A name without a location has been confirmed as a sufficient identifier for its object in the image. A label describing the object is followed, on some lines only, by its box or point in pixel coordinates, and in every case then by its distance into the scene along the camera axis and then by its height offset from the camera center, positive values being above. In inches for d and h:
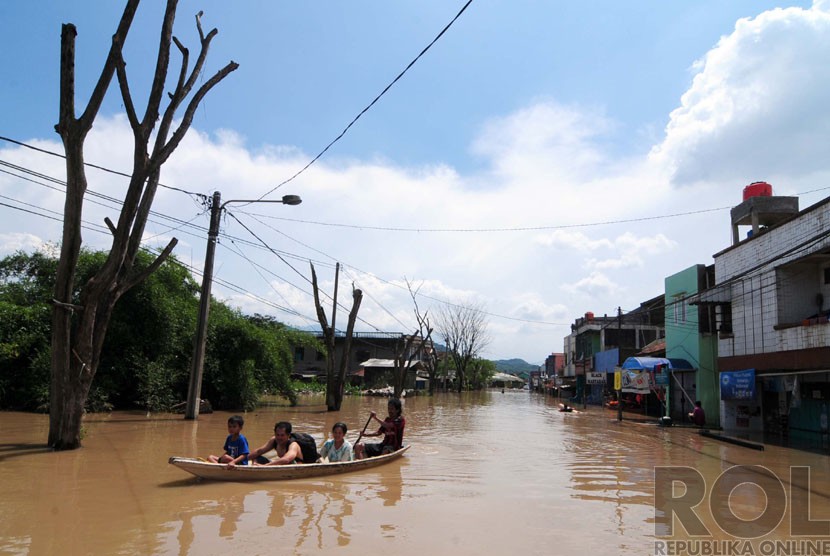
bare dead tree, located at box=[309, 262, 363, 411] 1031.6 -2.0
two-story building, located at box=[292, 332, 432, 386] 2308.1 +27.0
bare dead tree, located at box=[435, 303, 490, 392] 2536.9 +75.7
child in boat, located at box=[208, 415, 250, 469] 370.6 -56.2
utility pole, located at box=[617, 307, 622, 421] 1014.4 -58.9
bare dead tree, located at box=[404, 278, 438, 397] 1810.5 +20.9
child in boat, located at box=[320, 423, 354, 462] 421.4 -61.0
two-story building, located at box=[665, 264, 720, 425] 912.9 +47.8
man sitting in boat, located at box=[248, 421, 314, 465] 384.2 -57.5
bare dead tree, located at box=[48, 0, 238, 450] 430.0 +94.6
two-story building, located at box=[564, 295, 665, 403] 1901.5 +111.4
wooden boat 346.6 -68.7
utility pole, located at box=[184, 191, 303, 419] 714.8 +47.2
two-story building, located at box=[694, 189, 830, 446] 662.5 +63.7
